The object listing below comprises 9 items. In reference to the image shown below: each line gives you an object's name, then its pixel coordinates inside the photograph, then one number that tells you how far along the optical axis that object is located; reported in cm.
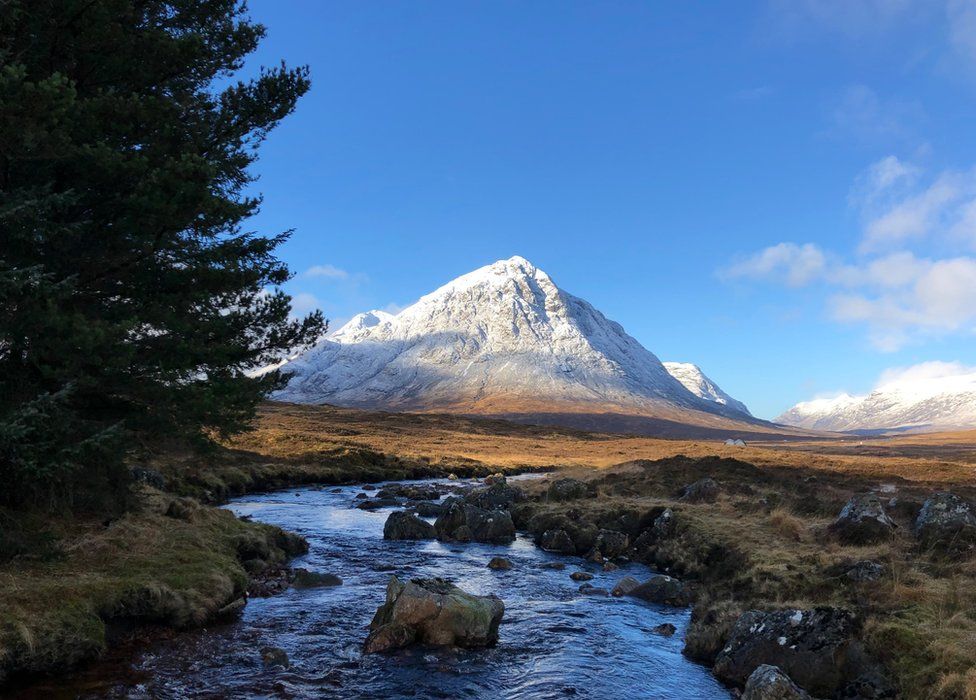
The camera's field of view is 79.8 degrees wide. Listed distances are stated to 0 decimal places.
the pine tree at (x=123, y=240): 1133
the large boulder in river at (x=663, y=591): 1859
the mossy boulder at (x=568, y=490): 3566
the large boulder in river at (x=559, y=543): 2603
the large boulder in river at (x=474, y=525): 2827
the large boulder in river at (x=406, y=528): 2794
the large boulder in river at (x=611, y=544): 2509
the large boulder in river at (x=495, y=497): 3550
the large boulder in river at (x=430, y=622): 1399
